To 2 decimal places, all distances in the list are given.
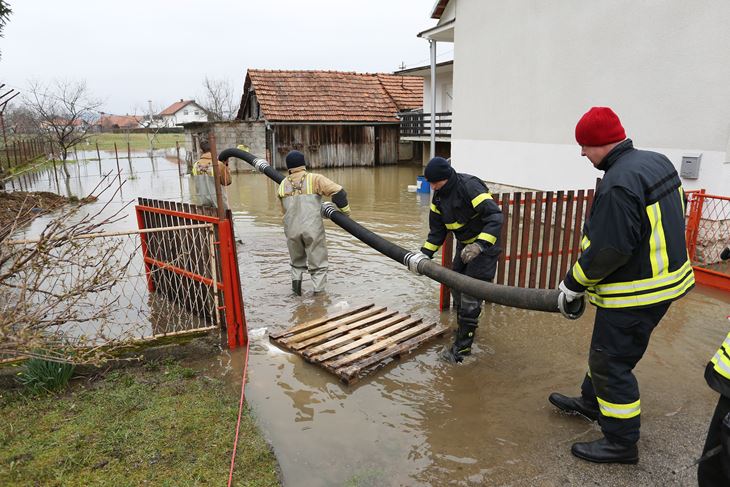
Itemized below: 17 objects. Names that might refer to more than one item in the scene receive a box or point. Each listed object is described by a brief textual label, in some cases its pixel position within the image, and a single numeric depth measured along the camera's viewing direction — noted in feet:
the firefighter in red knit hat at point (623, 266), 8.41
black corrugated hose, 9.95
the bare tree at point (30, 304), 7.51
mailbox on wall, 22.00
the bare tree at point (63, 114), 57.02
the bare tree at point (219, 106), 167.69
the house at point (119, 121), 233.82
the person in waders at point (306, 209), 18.63
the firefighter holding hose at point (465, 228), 13.47
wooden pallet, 13.82
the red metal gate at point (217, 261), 14.24
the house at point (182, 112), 276.72
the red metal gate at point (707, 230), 21.59
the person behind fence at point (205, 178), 25.15
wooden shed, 72.38
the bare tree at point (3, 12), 31.19
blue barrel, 47.38
